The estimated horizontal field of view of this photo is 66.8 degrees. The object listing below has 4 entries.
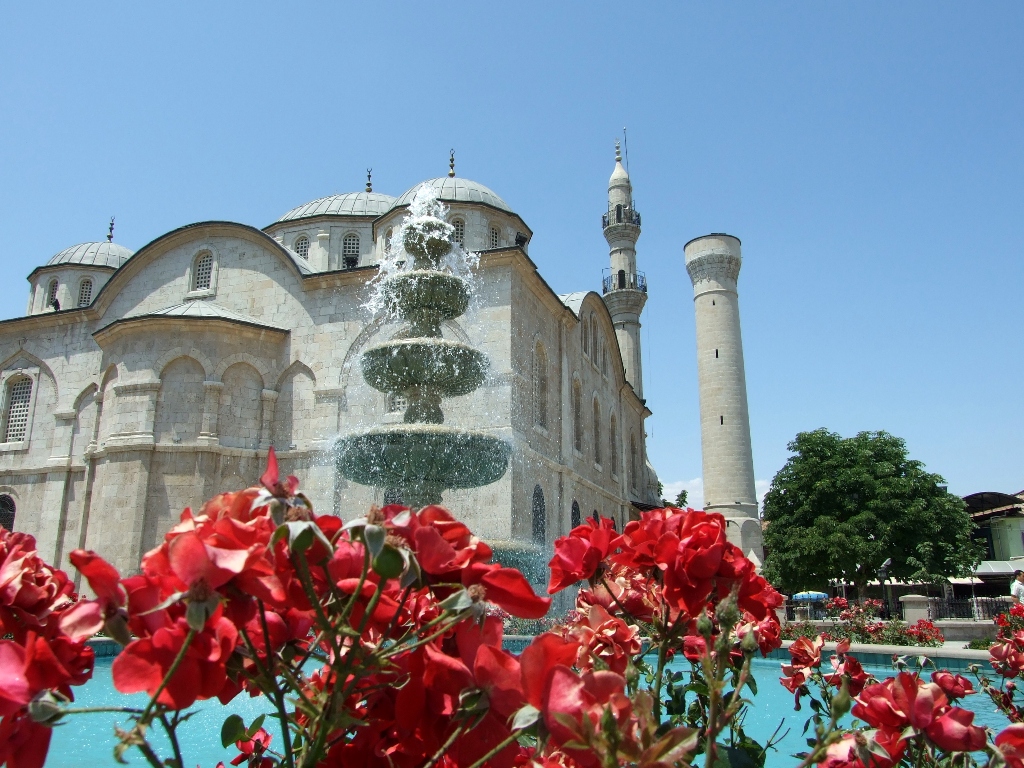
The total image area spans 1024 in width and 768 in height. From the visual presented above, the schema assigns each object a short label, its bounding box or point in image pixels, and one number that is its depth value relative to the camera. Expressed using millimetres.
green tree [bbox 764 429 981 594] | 22781
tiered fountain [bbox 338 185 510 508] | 8875
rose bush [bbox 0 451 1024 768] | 868
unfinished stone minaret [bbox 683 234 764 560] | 26156
